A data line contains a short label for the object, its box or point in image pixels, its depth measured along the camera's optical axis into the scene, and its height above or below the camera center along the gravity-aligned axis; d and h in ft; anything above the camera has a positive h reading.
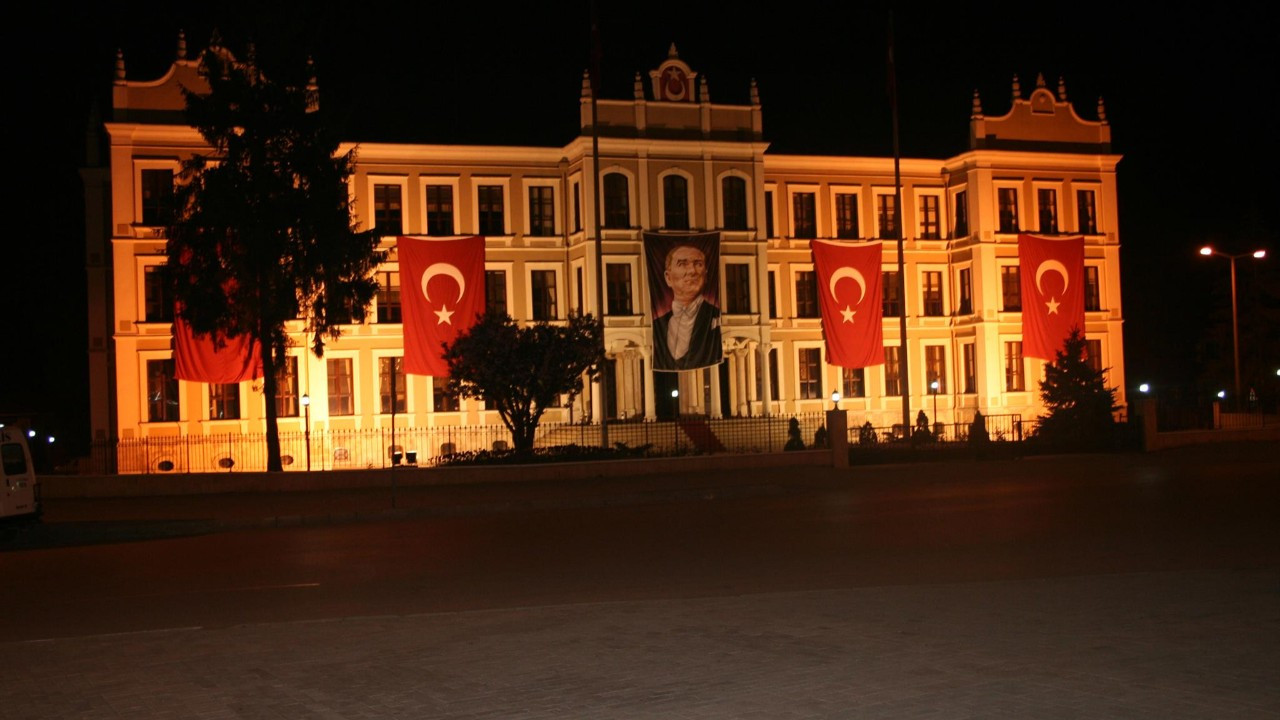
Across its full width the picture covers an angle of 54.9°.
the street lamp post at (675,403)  158.10 +1.04
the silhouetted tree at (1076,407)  131.54 -1.03
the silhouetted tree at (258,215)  117.19 +20.01
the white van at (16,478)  72.18 -2.73
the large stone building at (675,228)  148.05 +22.38
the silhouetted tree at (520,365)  112.57 +4.71
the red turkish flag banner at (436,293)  144.97 +14.86
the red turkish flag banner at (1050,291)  160.66 +14.22
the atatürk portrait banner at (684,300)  148.05 +13.43
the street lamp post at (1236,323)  131.23 +7.76
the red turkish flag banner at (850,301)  152.87 +13.06
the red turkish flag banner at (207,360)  138.51 +7.43
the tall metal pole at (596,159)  124.36 +25.73
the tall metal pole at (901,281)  128.88 +13.44
